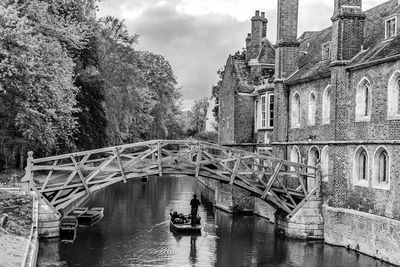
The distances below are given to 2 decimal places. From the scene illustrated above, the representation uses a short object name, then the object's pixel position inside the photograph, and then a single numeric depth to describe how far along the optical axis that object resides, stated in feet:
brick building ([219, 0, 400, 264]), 69.36
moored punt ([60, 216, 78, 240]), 80.18
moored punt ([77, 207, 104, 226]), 95.14
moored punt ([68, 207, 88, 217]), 98.48
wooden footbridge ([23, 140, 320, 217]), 79.46
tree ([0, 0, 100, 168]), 60.44
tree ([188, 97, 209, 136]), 361.51
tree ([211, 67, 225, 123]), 211.00
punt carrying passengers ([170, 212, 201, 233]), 88.41
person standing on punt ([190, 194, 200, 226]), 88.30
